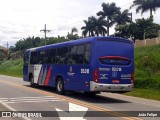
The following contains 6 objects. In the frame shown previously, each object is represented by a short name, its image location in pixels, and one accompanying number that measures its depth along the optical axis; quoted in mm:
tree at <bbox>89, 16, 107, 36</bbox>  85250
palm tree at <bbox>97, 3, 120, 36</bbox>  81875
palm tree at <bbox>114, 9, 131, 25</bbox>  80000
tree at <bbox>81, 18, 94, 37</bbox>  88625
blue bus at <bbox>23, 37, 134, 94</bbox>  17062
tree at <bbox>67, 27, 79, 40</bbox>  97919
